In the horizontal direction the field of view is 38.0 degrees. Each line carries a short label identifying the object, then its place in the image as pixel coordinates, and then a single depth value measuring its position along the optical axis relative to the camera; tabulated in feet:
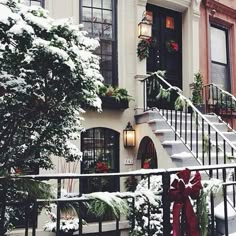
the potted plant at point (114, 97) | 24.16
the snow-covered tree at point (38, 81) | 11.11
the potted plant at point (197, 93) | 28.43
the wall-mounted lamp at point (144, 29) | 26.17
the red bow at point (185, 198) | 7.32
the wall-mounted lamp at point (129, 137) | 25.04
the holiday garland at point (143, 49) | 26.37
